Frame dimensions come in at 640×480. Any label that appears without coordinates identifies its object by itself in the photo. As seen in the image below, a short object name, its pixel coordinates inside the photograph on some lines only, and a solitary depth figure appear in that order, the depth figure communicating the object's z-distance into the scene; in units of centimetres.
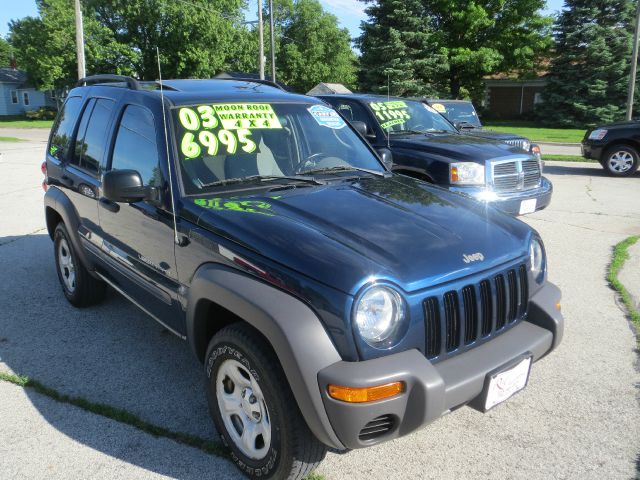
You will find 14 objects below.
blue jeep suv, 221
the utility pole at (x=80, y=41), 2019
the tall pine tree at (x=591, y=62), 2884
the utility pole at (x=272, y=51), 2954
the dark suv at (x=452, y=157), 655
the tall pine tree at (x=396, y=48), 3081
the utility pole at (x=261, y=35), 2572
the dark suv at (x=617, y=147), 1230
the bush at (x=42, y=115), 4641
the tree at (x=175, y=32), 4034
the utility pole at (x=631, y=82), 1898
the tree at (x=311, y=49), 5947
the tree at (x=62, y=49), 3972
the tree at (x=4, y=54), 7444
